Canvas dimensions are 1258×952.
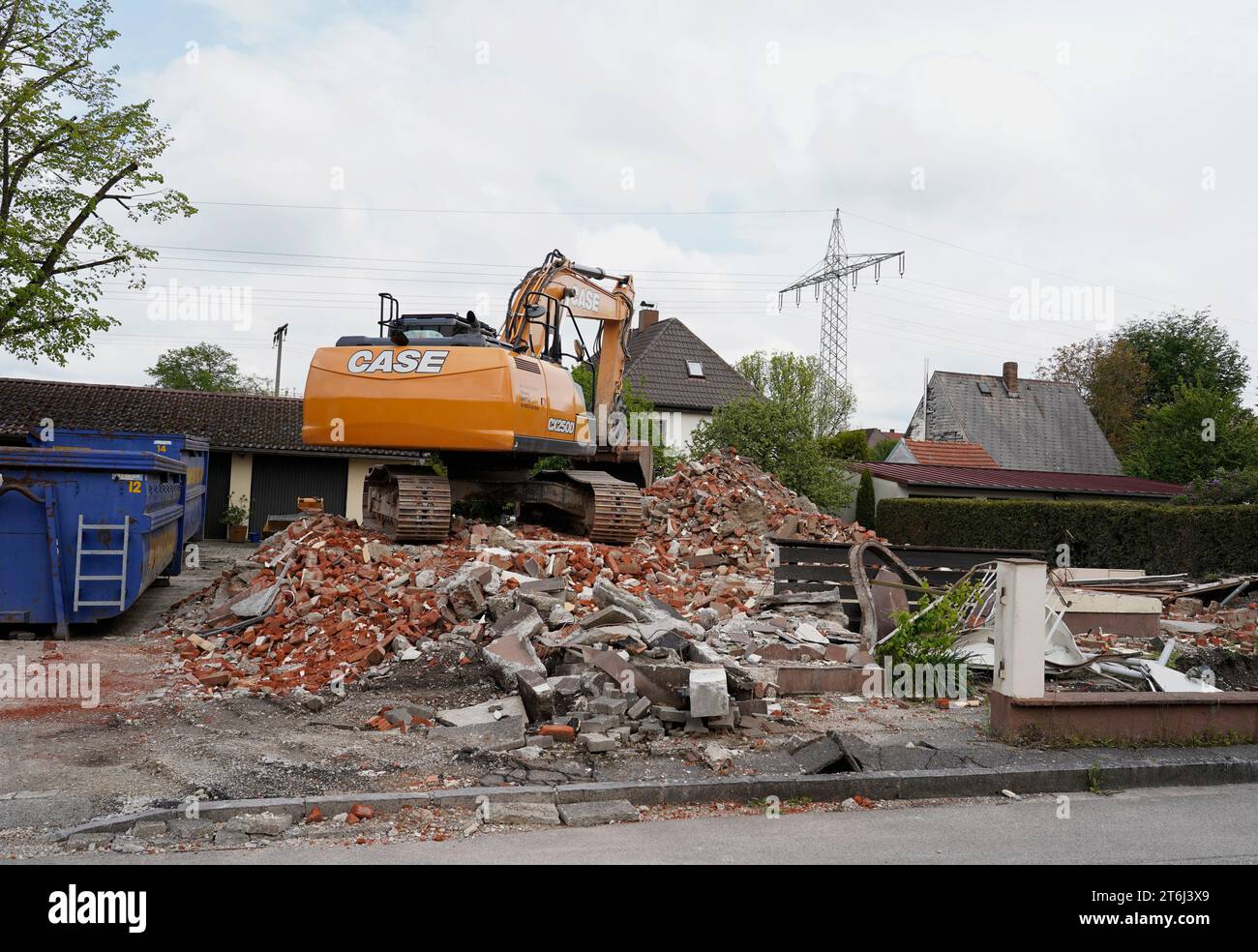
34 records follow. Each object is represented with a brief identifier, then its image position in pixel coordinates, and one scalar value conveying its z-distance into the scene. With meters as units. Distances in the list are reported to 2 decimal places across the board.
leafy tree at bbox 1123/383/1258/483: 33.66
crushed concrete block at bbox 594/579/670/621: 9.38
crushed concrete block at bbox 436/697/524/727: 7.31
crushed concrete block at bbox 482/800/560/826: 5.48
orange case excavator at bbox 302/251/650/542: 11.62
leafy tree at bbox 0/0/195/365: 22.45
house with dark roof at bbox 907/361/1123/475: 44.66
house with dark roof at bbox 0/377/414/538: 28.12
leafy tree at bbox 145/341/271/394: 63.66
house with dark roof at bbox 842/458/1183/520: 33.62
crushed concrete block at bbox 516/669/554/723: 7.30
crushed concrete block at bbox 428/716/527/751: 6.81
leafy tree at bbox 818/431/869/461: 41.62
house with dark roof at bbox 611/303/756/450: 37.22
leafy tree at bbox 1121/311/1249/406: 56.31
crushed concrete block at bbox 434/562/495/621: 9.71
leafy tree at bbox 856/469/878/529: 32.16
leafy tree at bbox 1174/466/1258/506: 24.02
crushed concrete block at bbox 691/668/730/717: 7.04
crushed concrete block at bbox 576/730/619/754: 6.68
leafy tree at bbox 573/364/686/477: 20.51
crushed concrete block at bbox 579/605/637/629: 9.00
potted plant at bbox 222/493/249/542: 27.98
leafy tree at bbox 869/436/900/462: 52.22
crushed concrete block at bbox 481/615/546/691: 8.01
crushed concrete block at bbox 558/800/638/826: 5.54
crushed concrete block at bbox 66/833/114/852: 4.98
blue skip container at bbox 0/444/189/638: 10.16
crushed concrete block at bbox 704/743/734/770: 6.45
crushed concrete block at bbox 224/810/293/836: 5.20
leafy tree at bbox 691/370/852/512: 24.88
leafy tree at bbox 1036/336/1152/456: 54.00
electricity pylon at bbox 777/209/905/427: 46.44
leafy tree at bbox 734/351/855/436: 27.06
